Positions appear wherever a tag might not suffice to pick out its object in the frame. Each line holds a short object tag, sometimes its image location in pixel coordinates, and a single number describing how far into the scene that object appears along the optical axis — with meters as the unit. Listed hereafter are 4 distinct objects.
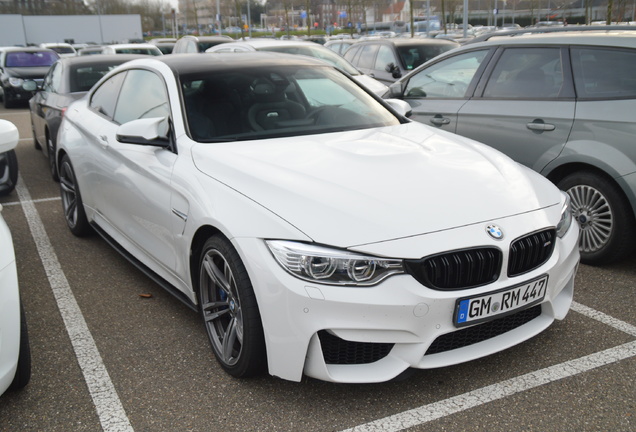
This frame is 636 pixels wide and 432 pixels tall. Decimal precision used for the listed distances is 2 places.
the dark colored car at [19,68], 16.45
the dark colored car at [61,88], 7.46
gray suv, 4.29
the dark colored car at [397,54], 10.82
